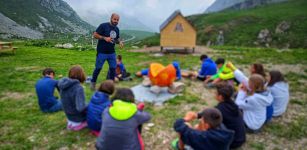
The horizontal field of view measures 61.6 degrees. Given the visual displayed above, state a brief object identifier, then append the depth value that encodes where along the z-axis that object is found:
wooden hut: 22.80
